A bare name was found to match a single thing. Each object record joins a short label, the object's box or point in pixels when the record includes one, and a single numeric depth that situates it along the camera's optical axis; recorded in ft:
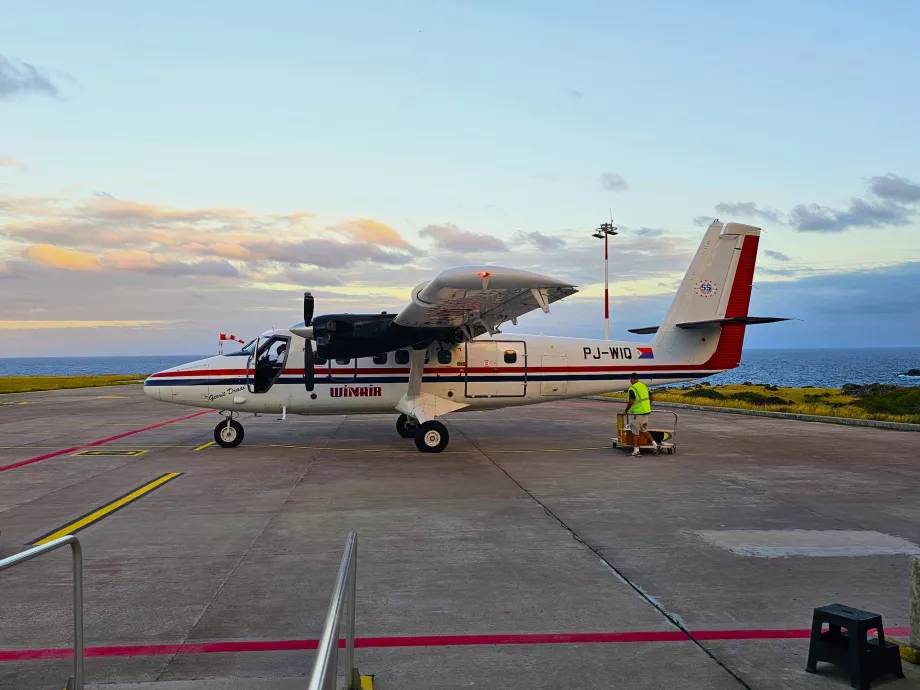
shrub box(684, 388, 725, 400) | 116.37
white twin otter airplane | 47.52
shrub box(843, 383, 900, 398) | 143.54
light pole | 102.03
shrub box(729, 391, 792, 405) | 97.10
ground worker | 46.57
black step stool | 13.30
